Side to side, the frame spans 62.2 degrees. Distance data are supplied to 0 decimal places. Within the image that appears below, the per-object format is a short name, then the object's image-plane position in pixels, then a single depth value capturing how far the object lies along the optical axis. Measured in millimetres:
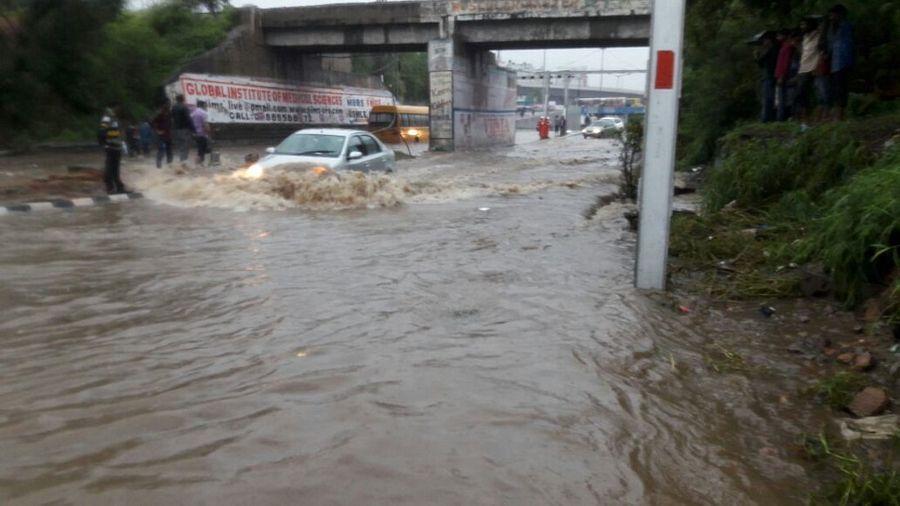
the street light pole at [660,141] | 6340
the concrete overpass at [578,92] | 109800
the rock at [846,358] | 4820
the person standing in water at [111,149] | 13062
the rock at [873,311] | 5176
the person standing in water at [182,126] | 17438
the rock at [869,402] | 4016
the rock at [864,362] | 4609
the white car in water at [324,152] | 13156
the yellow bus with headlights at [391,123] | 35438
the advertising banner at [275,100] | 27984
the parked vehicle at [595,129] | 49412
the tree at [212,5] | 35762
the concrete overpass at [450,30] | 31750
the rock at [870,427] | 3768
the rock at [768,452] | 3717
